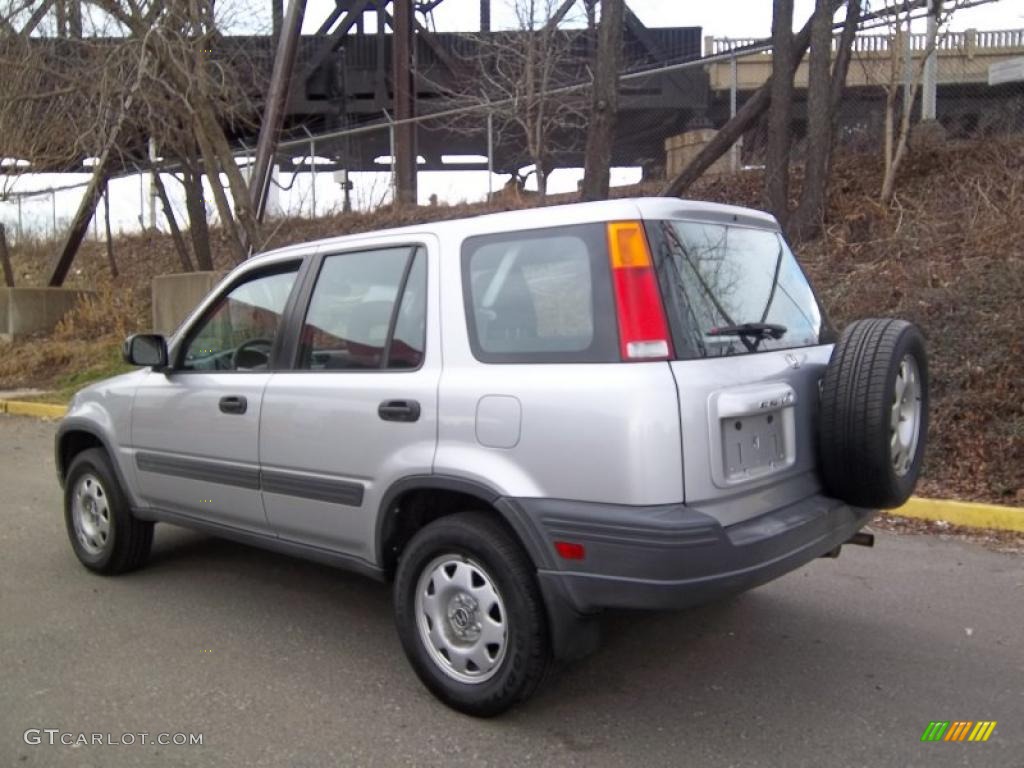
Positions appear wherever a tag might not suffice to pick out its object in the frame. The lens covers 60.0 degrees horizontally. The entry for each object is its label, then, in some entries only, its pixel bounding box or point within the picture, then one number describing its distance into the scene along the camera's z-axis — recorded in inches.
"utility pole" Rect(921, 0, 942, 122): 432.8
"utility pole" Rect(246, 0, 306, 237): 542.9
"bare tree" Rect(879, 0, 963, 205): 387.9
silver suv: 116.6
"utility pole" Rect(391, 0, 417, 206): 658.2
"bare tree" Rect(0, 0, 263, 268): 454.9
